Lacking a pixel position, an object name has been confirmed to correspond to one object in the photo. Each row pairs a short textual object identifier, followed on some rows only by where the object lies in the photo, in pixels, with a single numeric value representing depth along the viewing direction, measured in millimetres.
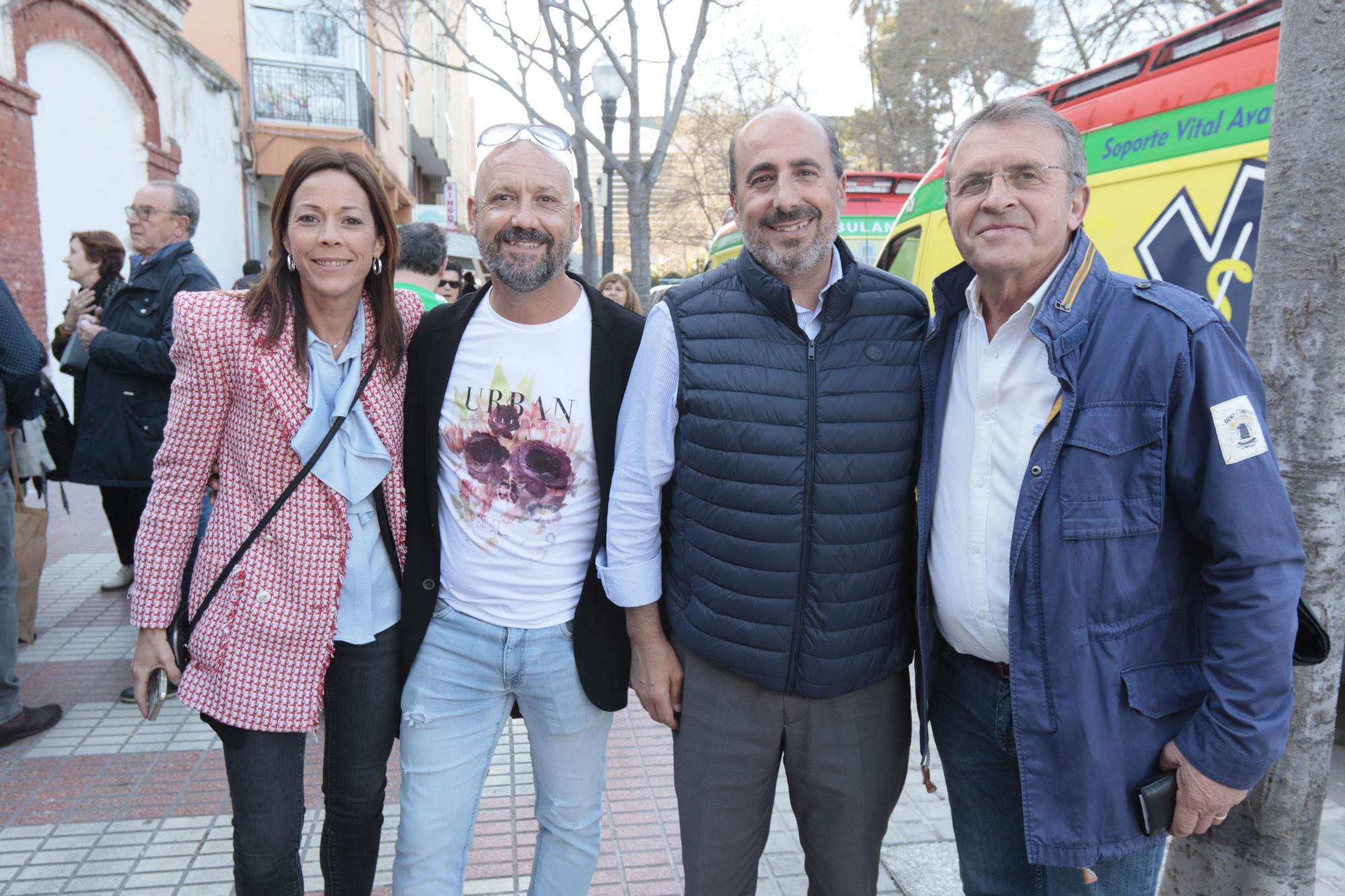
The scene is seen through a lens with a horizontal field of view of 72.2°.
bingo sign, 15633
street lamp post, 11594
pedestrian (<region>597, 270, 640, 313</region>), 6555
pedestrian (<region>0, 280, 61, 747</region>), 3676
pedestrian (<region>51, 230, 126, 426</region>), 4629
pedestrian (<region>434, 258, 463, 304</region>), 7143
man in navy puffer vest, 1985
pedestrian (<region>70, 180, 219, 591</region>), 4008
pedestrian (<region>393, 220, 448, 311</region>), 4809
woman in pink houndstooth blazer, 2041
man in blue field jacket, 1589
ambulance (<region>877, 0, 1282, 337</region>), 3525
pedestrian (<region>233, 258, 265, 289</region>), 9461
